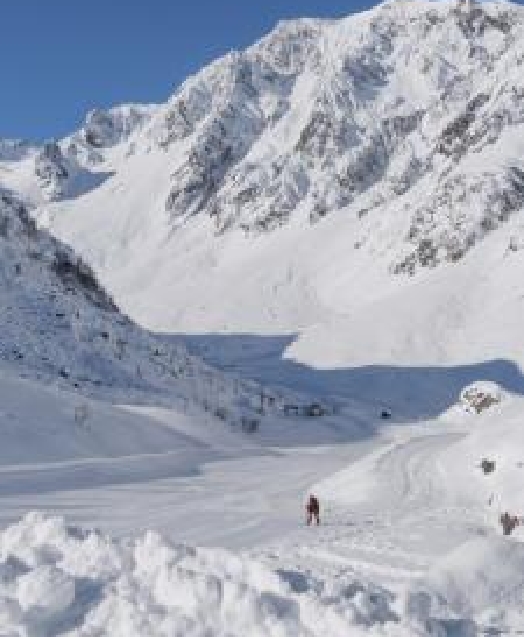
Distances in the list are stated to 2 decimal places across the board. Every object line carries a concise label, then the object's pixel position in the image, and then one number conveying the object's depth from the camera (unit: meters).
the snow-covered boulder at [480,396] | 72.88
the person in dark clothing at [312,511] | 33.09
